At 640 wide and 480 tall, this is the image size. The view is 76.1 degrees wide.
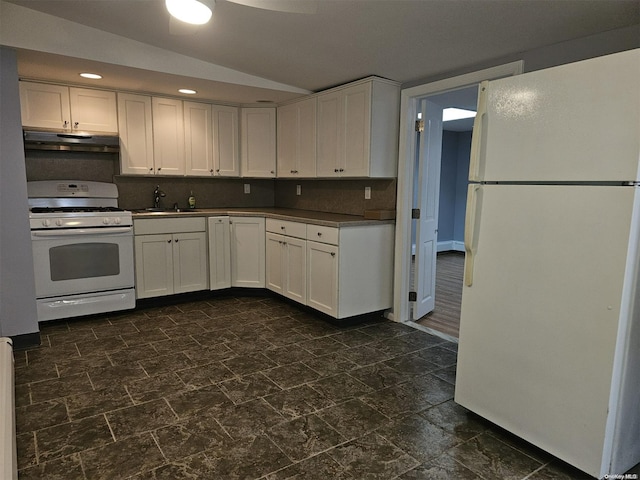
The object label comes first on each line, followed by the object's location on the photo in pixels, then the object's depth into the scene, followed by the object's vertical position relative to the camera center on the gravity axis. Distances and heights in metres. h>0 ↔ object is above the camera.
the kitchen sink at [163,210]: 4.28 -0.29
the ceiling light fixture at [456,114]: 5.54 +1.05
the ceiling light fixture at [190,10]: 1.66 +0.72
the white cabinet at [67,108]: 3.62 +0.68
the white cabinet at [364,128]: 3.47 +0.51
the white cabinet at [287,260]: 3.85 -0.73
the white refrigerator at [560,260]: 1.57 -0.30
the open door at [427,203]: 3.62 -0.14
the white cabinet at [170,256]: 3.95 -0.72
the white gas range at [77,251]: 3.43 -0.61
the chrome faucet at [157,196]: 4.53 -0.14
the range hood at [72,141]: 3.57 +0.36
